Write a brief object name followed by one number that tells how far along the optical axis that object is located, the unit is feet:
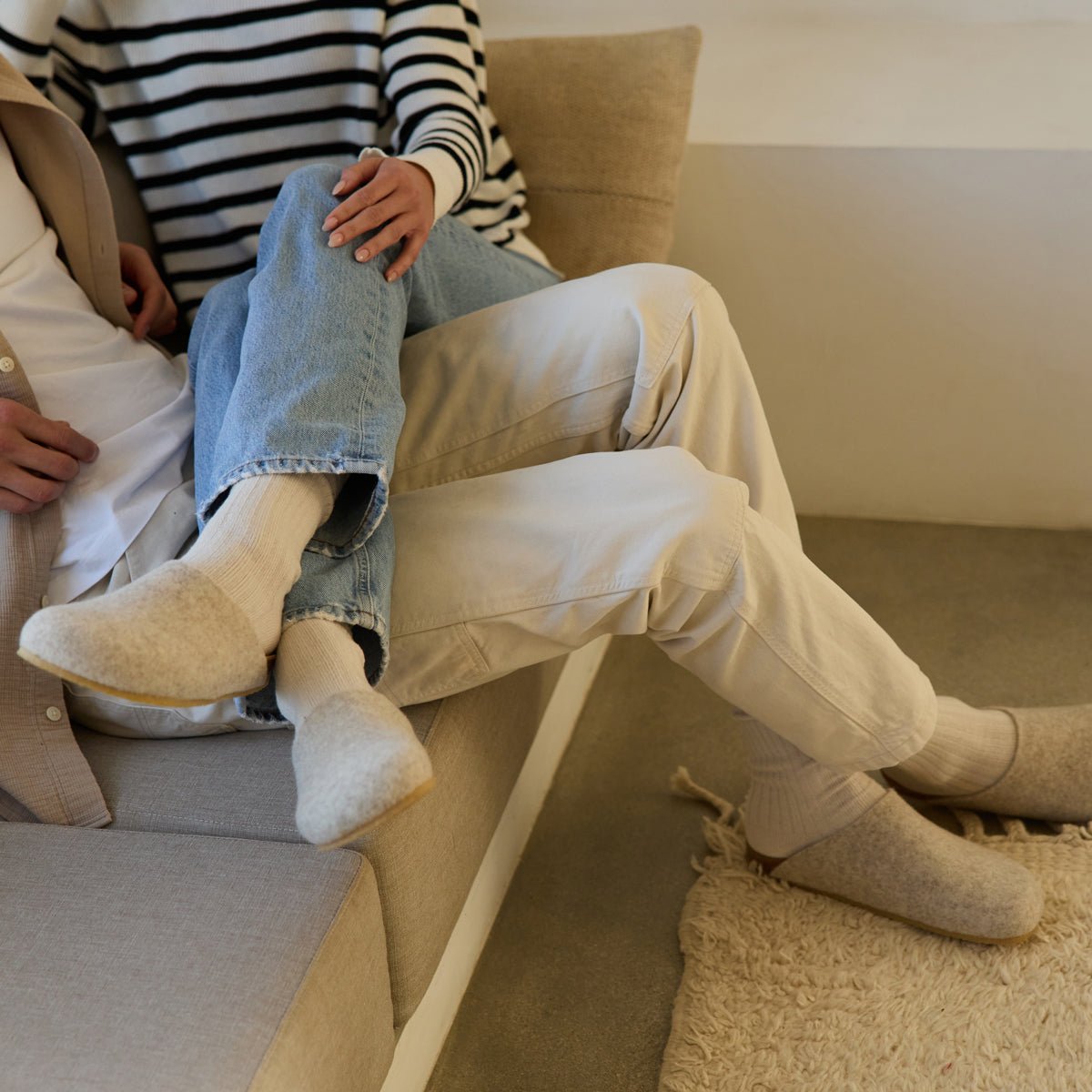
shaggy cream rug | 3.17
